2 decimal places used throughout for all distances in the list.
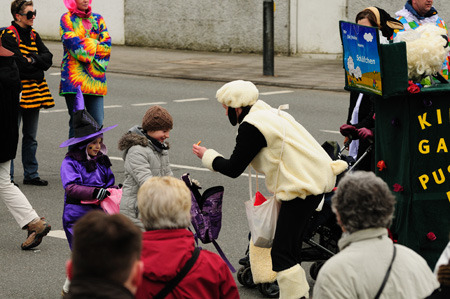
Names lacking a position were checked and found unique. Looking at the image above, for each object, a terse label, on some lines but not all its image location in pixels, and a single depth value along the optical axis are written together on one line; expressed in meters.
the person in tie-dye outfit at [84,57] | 14.12
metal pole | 26.16
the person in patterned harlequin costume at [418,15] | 10.97
